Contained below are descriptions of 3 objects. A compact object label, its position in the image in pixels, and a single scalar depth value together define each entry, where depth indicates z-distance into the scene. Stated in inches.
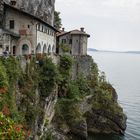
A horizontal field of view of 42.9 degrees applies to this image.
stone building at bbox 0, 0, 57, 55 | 1008.0
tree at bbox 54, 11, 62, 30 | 1821.5
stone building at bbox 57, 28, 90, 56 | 1606.0
